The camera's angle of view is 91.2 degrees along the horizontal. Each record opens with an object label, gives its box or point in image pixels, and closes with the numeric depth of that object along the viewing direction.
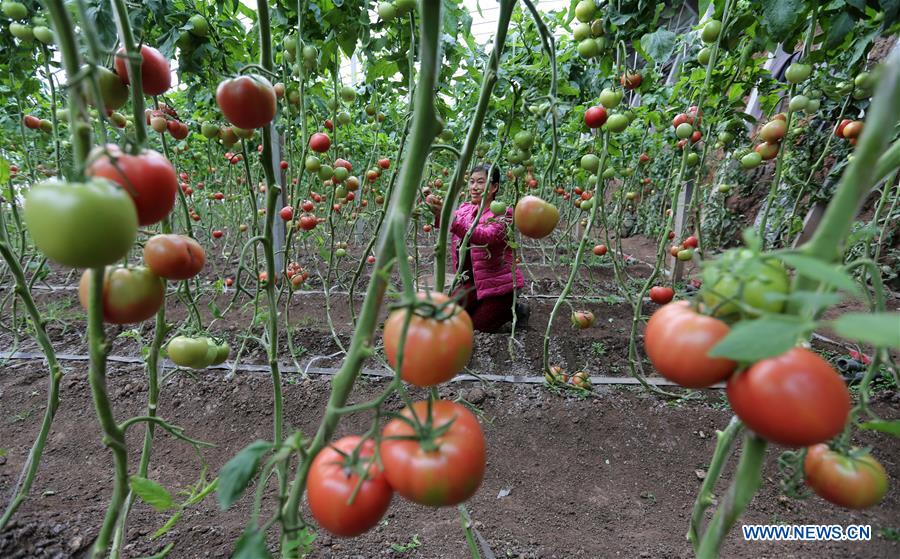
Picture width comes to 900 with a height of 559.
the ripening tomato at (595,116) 1.48
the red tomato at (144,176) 0.40
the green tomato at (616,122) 1.57
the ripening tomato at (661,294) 2.05
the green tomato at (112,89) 0.59
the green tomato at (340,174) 2.21
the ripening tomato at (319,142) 1.77
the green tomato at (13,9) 1.31
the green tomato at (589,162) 1.93
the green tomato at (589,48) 1.49
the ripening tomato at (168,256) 0.53
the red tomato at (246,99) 0.63
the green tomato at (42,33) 1.28
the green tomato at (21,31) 1.36
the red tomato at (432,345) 0.42
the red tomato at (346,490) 0.43
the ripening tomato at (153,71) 0.62
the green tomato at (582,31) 1.52
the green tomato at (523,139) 1.61
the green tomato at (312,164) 1.98
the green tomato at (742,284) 0.34
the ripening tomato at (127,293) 0.49
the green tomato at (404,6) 1.39
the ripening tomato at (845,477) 0.50
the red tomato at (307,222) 2.22
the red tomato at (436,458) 0.42
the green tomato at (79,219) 0.33
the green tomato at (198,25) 1.31
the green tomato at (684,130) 1.70
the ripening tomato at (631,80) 1.62
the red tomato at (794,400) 0.33
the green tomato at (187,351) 0.97
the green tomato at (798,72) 1.50
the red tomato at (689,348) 0.36
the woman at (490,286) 2.89
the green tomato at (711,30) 1.50
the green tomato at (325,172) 2.13
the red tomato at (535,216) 1.12
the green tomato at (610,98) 1.59
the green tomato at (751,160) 1.89
